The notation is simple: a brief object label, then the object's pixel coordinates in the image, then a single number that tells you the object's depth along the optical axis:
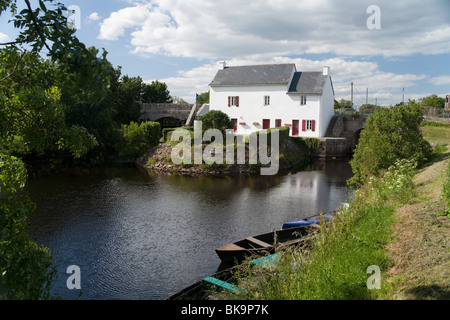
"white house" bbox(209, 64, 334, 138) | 38.22
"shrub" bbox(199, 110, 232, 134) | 31.45
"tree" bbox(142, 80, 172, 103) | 50.78
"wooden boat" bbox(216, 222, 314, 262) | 11.18
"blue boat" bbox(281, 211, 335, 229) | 13.68
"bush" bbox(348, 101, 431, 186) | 18.64
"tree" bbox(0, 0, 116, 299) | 4.10
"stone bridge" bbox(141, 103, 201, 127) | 44.44
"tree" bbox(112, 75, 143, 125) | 41.28
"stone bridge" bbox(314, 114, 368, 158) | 38.09
